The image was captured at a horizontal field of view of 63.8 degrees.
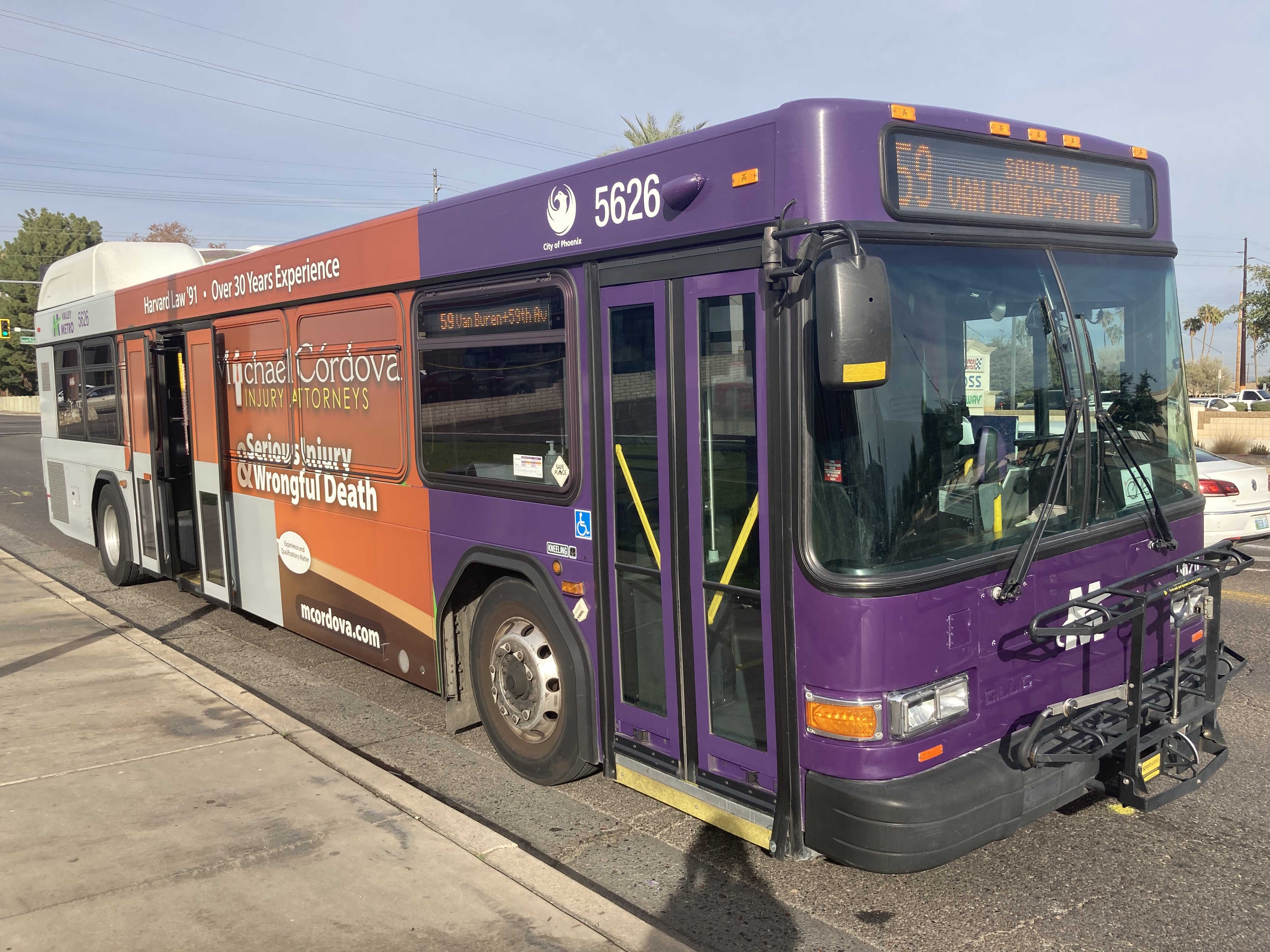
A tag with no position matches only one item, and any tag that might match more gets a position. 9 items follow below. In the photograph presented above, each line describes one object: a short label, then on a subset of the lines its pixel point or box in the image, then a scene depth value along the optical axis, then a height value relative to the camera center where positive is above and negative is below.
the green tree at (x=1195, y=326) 71.00 +3.20
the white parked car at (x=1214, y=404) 41.91 -1.45
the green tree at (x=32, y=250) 68.31 +11.16
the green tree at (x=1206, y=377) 79.50 -0.44
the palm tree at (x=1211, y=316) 72.12 +3.94
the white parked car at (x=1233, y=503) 9.48 -1.24
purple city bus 3.56 -0.38
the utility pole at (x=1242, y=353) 48.88 +0.89
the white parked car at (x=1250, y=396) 49.33 -1.31
